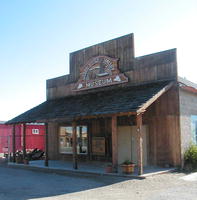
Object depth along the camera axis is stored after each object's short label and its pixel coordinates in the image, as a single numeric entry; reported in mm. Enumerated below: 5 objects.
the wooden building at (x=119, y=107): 13715
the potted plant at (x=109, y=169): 12560
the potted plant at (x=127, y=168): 12094
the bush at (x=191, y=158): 13867
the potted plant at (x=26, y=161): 16875
